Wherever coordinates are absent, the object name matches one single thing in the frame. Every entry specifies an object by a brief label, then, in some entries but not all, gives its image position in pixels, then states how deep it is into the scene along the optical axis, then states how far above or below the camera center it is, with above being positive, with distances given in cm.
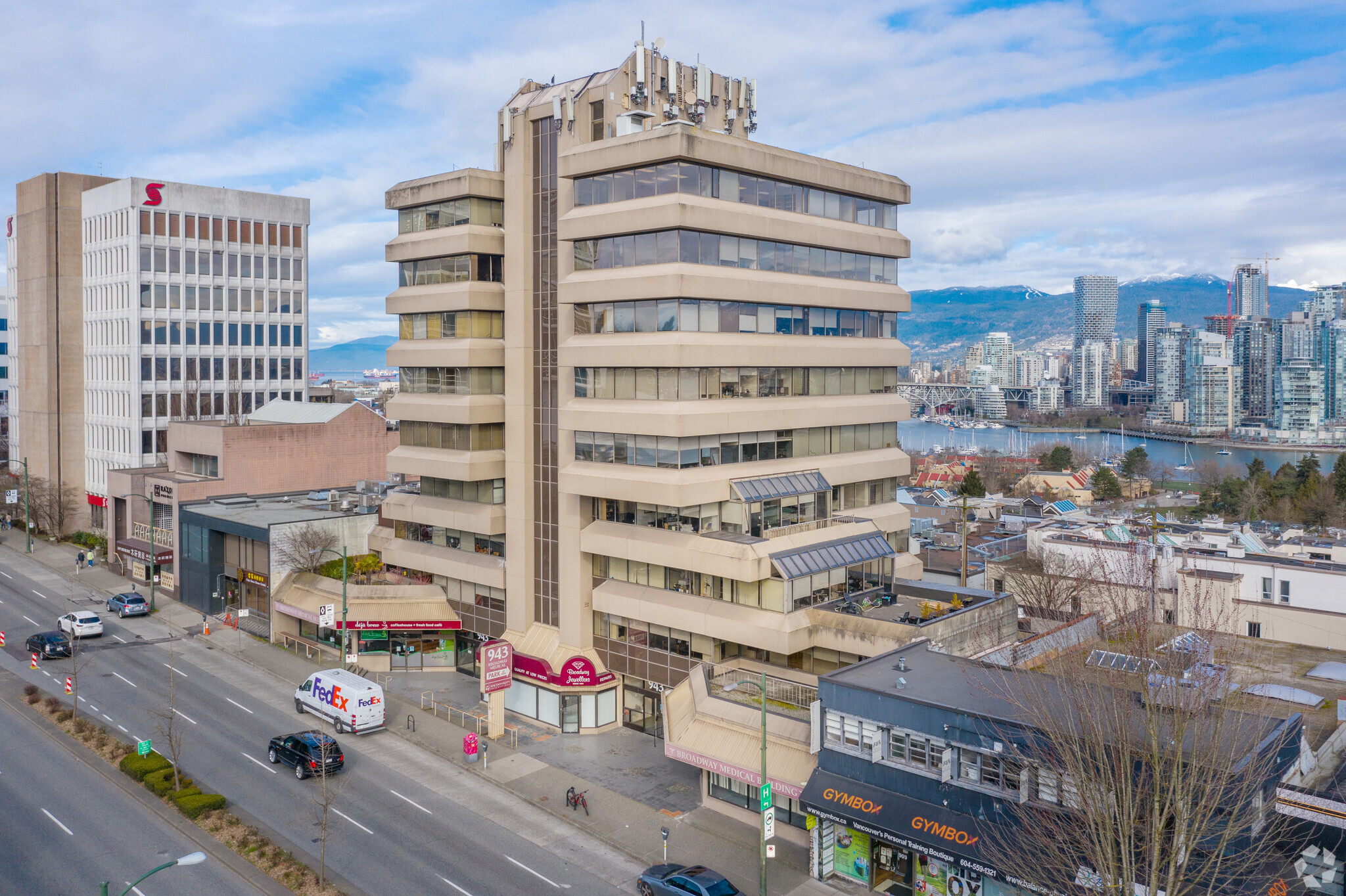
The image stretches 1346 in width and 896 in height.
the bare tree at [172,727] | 3497 -1443
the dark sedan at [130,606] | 6197 -1372
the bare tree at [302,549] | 5731 -901
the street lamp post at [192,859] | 1889 -954
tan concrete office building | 4112 +114
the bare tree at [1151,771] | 2023 -852
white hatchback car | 5591 -1358
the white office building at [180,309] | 8406 +939
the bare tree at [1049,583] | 4828 -1045
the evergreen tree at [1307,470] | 11655 -786
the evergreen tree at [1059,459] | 17825 -956
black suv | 3672 -1420
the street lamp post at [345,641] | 4906 -1341
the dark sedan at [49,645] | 5169 -1372
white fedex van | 4203 -1388
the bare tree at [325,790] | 2880 -1448
